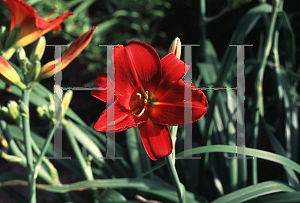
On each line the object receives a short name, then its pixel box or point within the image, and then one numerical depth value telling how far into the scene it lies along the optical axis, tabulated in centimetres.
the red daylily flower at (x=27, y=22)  102
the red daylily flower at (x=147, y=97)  91
